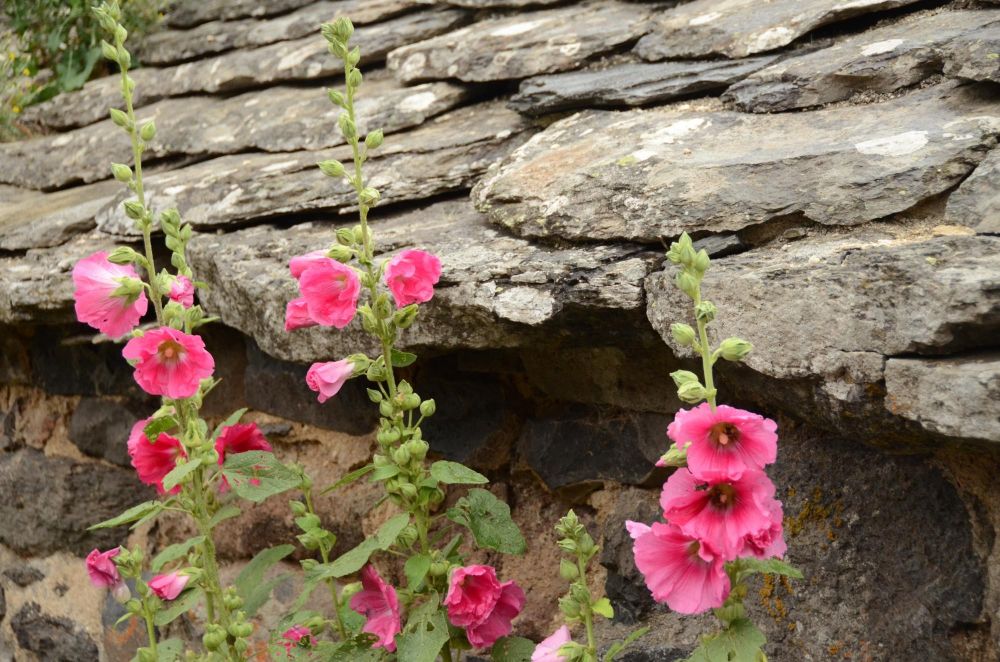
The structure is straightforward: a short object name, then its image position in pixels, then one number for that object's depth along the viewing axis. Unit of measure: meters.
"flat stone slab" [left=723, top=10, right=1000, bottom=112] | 1.71
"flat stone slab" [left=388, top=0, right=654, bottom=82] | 2.21
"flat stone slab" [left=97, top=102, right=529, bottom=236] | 2.09
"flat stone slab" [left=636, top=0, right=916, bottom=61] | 1.95
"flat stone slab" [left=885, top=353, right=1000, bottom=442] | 1.19
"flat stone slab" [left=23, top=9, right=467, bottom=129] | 2.66
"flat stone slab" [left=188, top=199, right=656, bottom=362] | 1.59
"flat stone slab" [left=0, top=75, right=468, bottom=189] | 2.37
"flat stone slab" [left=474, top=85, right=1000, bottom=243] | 1.49
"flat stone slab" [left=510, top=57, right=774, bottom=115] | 1.95
